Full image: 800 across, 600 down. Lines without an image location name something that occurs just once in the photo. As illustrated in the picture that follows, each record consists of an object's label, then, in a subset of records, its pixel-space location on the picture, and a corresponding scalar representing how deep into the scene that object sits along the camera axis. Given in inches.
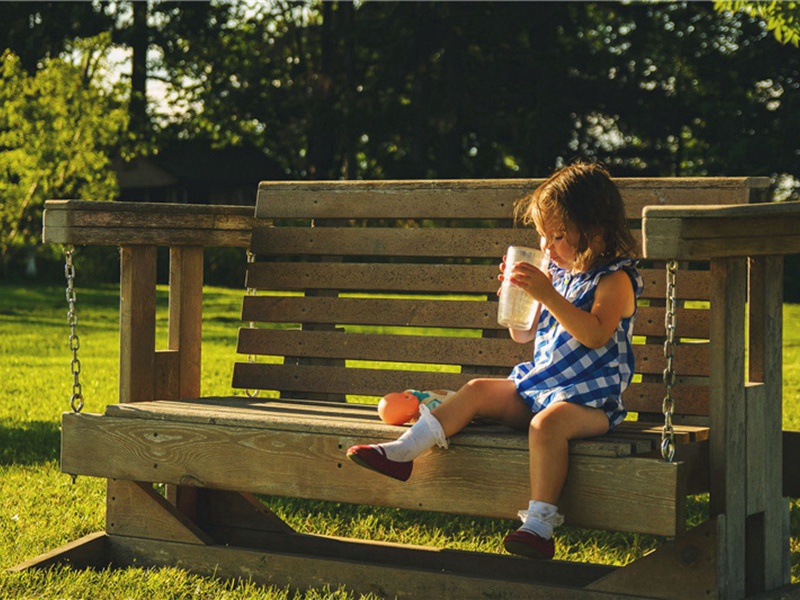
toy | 256.0
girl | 231.5
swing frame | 230.2
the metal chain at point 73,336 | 284.3
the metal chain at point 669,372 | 222.5
